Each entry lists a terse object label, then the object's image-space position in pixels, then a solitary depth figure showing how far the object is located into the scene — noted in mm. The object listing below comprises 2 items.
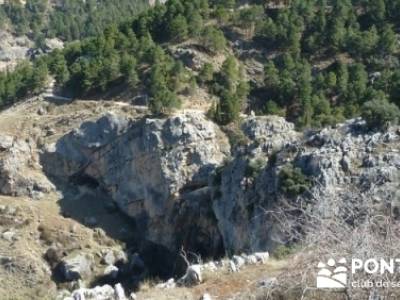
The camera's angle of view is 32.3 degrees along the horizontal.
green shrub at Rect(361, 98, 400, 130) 41562
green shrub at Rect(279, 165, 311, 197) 40344
